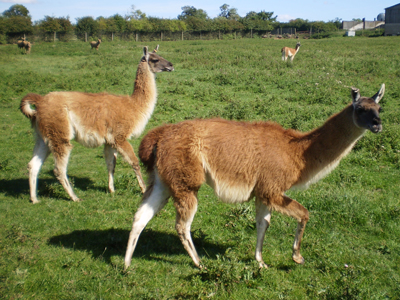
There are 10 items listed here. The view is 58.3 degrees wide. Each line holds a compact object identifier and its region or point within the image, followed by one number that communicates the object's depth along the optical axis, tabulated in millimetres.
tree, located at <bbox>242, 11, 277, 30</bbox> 62906
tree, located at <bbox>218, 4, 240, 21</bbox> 110625
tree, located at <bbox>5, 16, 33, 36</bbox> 41719
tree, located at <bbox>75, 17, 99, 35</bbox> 47191
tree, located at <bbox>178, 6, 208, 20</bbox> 105562
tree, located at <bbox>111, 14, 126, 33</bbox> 54638
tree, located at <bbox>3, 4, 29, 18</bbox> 64581
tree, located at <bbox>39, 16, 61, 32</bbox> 44928
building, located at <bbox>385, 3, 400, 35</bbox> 51375
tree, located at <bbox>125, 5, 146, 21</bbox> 80625
